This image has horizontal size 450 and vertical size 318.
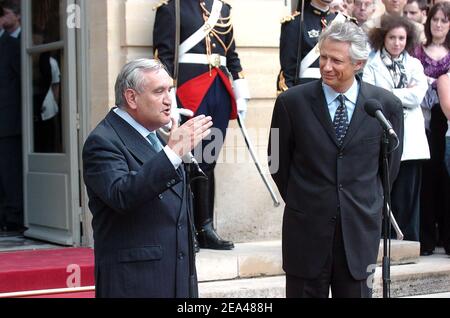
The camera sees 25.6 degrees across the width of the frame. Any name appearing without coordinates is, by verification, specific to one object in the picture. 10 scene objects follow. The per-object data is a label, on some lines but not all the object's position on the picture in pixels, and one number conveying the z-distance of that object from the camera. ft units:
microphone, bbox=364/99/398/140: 14.93
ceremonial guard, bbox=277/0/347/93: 24.84
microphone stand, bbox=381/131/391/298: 14.99
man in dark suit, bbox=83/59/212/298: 13.07
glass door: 25.73
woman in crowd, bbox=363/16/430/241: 26.20
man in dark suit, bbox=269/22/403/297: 15.90
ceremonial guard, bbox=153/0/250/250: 23.70
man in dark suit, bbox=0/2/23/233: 29.89
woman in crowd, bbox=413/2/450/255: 27.71
